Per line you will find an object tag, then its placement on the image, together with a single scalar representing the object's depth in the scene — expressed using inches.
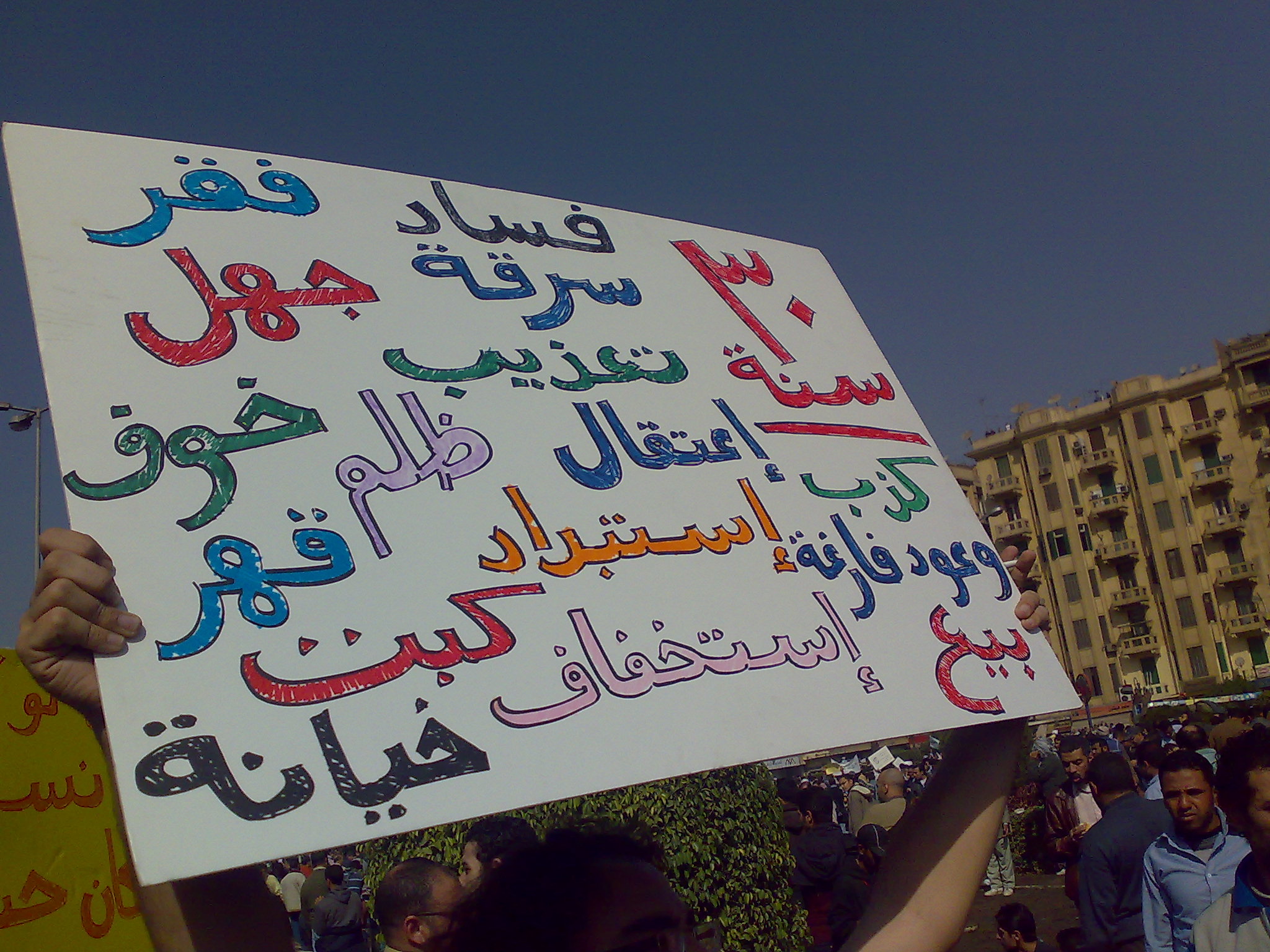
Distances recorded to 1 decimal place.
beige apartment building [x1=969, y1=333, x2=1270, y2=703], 2118.6
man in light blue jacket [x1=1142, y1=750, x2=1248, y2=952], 169.2
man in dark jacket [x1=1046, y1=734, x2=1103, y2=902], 294.4
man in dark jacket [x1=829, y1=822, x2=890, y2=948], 277.3
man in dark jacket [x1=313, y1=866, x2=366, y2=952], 374.6
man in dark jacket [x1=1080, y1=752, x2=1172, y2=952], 199.2
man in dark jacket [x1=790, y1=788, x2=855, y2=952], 291.3
